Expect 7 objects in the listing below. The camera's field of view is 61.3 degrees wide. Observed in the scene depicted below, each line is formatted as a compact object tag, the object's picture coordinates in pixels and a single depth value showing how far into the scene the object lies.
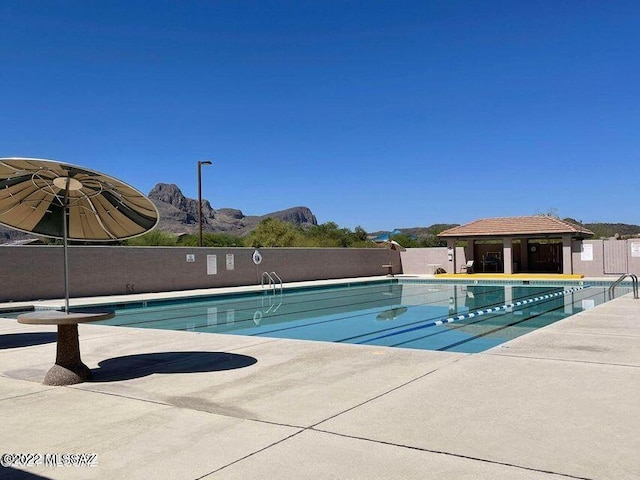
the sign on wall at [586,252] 28.44
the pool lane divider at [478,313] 11.23
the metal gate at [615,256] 27.56
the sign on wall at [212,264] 23.05
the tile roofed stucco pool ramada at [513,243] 30.28
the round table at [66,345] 5.56
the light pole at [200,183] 26.94
